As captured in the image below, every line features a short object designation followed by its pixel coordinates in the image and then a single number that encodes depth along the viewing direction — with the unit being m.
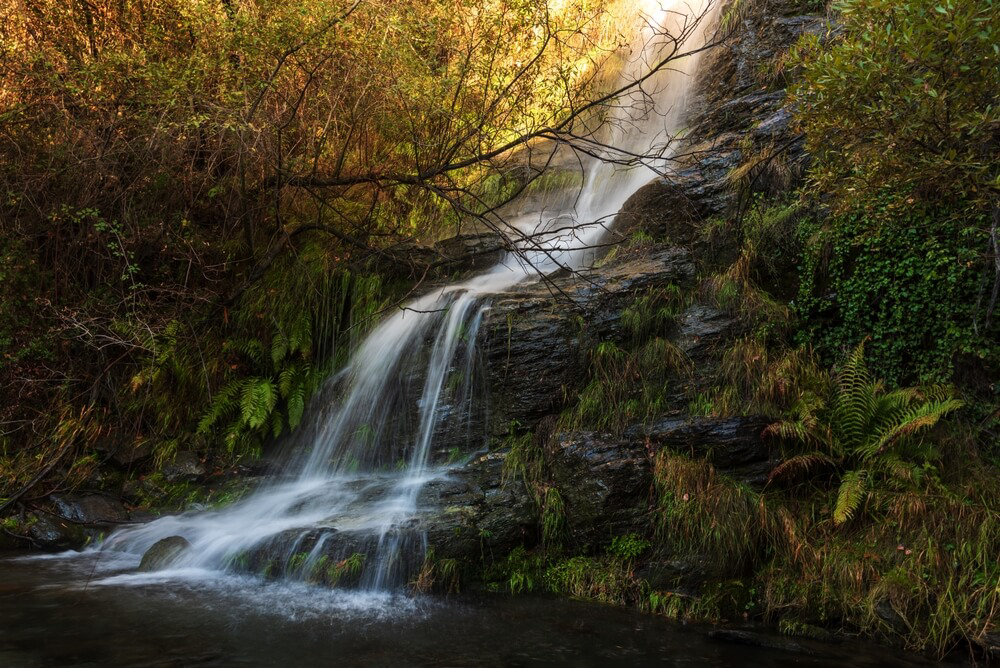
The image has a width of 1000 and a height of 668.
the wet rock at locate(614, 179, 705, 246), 8.39
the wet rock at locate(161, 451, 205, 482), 7.84
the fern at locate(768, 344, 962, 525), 5.62
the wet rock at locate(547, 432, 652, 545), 6.12
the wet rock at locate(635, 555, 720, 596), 5.58
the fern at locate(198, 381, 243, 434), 8.21
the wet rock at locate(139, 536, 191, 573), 5.91
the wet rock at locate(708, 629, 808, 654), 4.80
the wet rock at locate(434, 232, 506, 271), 9.89
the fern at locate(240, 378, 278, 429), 8.11
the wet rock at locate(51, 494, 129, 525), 6.91
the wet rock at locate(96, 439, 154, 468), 7.97
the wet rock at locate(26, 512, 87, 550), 6.45
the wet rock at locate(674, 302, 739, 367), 6.96
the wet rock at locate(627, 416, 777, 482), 6.21
